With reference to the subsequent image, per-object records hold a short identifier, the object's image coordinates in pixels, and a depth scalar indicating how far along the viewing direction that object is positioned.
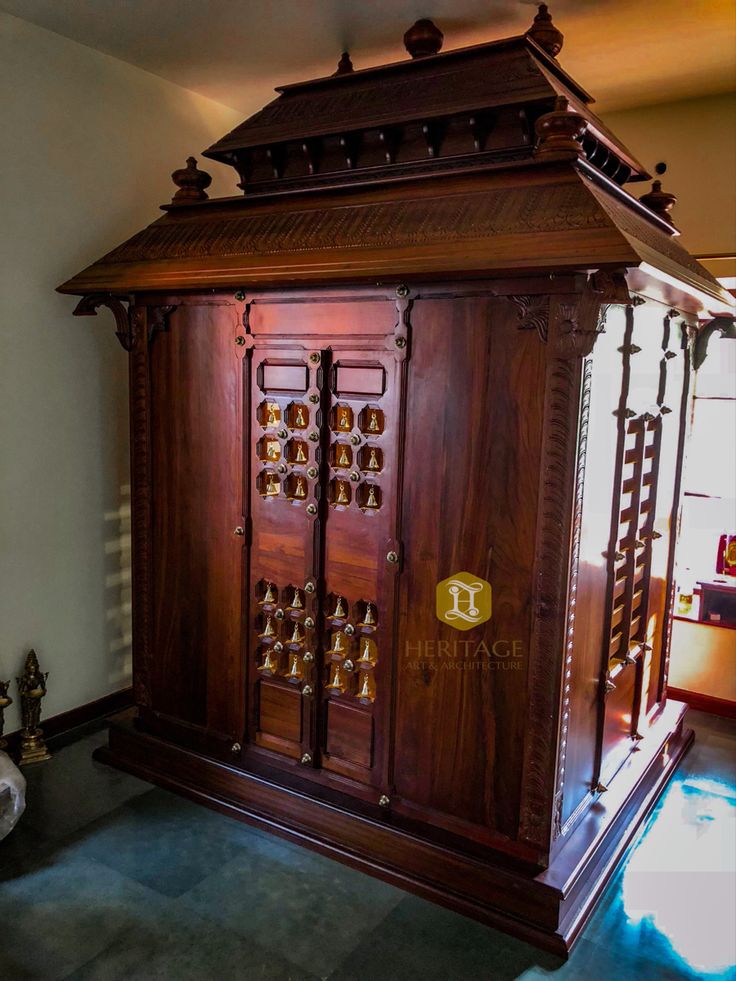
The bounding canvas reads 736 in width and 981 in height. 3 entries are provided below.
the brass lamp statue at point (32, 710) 2.84
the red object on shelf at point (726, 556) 3.47
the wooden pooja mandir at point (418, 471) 1.99
